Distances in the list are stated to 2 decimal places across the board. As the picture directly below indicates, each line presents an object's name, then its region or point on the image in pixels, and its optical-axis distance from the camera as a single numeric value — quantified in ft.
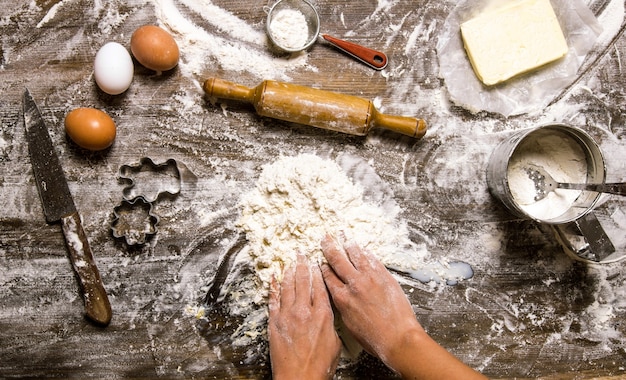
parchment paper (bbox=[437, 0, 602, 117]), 4.34
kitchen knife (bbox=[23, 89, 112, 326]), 4.16
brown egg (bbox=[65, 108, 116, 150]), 3.94
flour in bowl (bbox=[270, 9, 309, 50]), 4.26
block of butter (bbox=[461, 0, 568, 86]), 4.21
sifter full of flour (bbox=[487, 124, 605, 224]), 4.02
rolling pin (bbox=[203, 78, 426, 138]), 4.04
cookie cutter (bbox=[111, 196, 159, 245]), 4.20
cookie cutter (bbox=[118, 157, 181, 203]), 4.23
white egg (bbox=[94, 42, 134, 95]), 4.01
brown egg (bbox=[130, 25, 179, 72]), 3.98
